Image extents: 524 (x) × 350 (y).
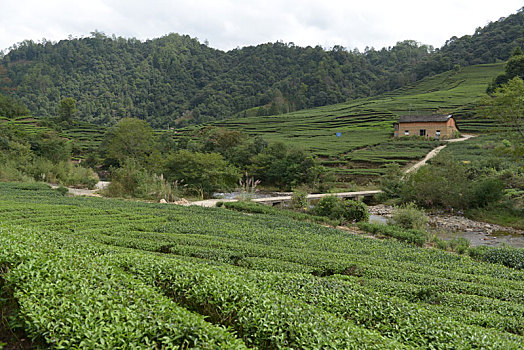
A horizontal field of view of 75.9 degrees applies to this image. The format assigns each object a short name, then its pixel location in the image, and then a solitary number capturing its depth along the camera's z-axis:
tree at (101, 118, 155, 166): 36.31
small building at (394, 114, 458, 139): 47.12
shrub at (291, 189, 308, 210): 20.41
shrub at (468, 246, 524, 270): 10.10
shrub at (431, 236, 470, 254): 12.32
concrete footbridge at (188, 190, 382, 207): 20.84
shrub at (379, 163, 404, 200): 26.47
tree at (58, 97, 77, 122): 60.34
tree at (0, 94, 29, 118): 56.59
